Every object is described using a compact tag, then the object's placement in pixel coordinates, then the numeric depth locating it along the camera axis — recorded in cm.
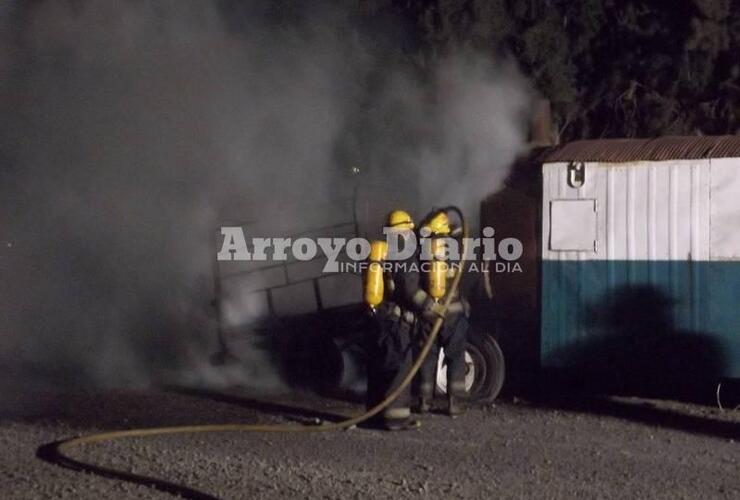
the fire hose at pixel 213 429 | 799
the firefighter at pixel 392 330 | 1015
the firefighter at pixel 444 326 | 1054
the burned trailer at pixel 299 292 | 1282
